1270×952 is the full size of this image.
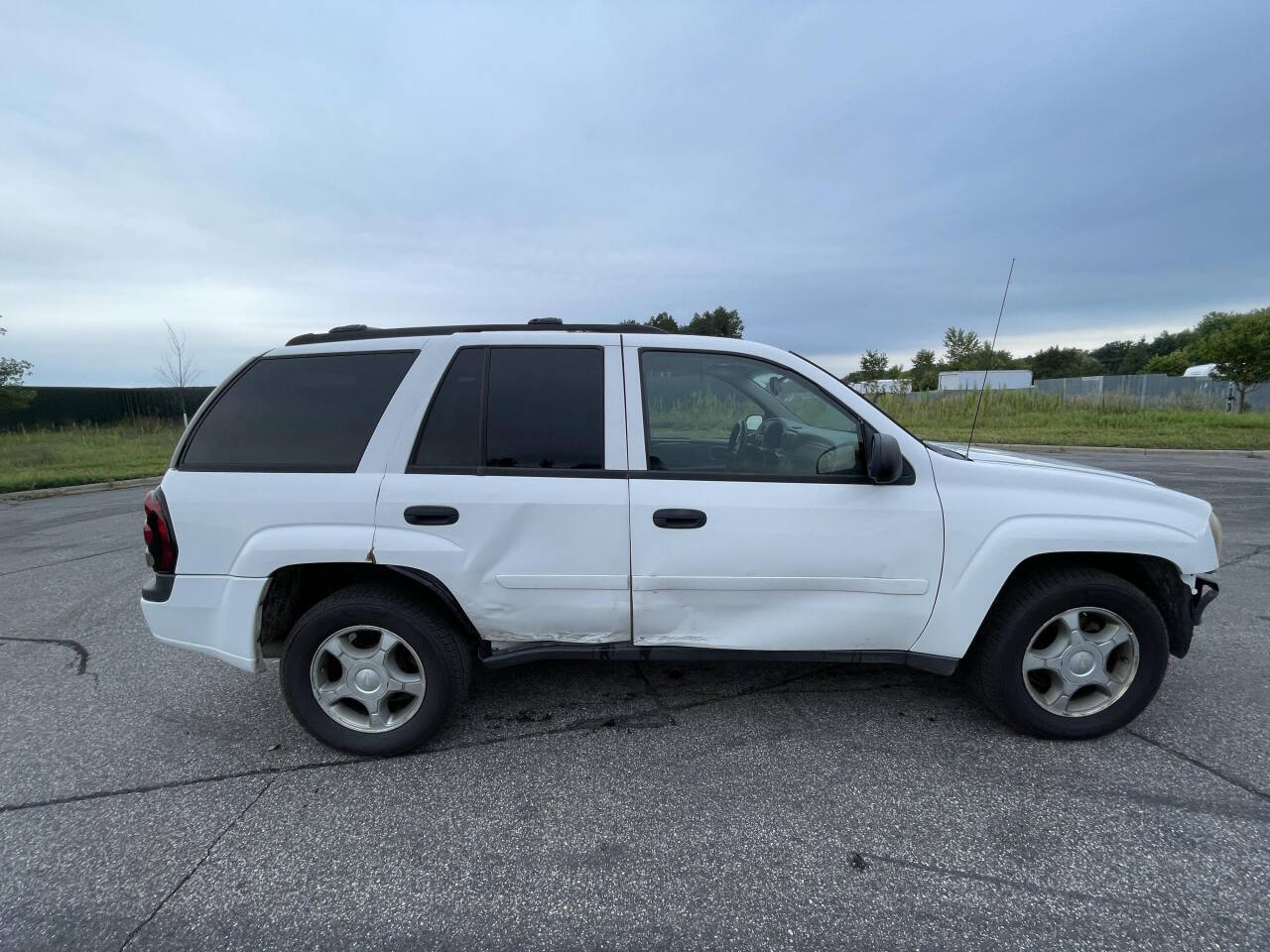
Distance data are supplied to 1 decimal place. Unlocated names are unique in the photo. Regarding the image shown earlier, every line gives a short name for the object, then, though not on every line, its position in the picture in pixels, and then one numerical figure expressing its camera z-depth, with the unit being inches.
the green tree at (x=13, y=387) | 757.9
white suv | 105.5
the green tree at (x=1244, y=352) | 988.6
